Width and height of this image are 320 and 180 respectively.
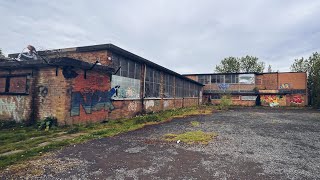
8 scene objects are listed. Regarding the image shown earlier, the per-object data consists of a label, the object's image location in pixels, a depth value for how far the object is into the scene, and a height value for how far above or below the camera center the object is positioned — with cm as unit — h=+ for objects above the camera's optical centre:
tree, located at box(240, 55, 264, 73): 6197 +951
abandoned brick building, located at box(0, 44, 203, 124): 1015 +48
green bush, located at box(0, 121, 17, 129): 984 -144
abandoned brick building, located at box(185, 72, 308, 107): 3778 +154
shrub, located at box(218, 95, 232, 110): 3175 -96
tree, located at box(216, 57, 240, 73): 6247 +927
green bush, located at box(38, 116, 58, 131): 941 -132
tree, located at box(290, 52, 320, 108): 3209 +276
